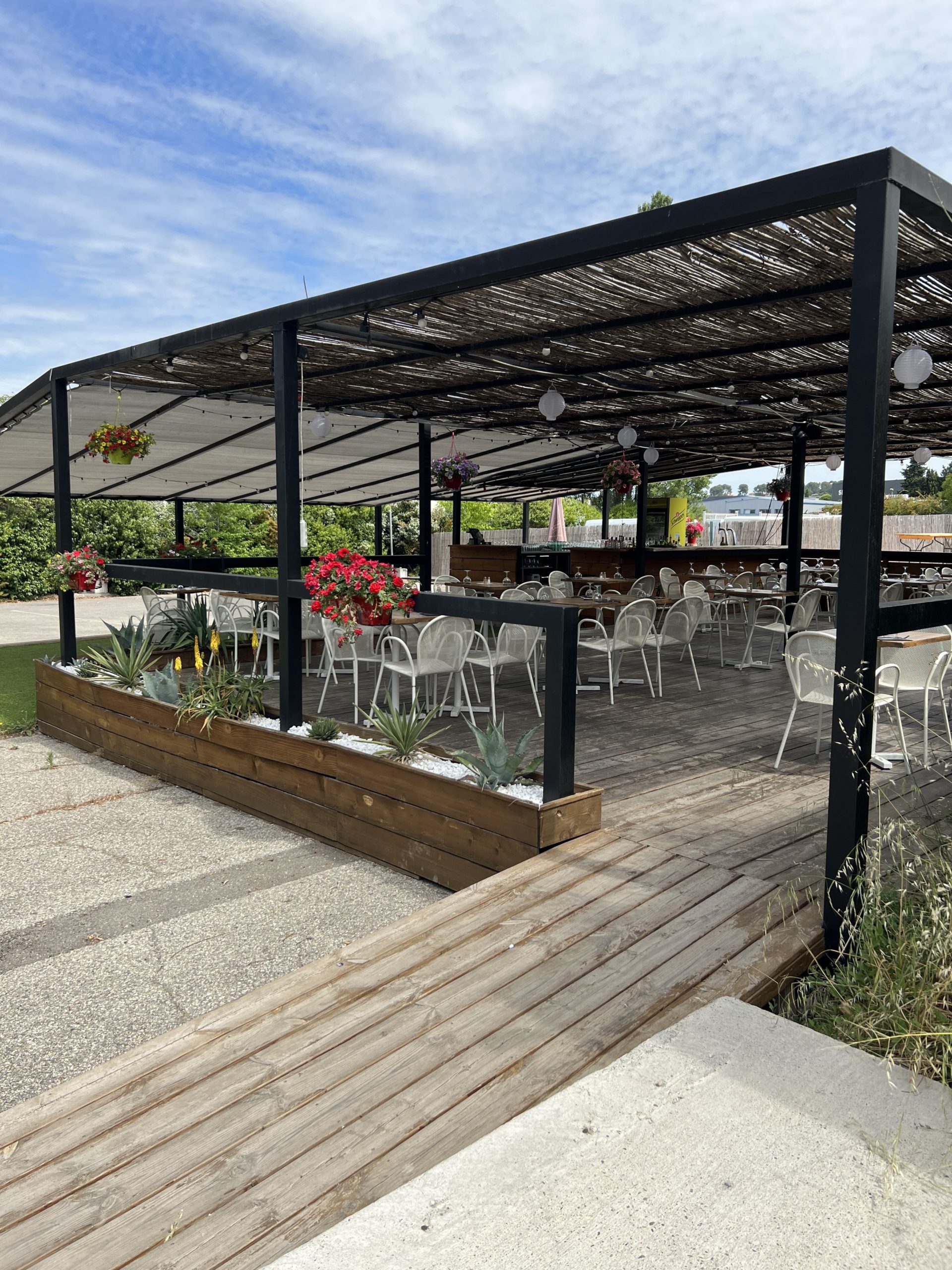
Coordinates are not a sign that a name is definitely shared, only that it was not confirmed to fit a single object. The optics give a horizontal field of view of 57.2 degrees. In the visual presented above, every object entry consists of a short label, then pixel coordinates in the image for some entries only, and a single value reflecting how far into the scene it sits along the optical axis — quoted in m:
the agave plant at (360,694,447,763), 4.44
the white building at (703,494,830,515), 66.69
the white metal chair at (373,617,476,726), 5.55
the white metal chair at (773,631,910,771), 4.58
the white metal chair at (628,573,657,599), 10.01
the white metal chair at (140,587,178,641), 8.44
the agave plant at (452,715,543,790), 3.95
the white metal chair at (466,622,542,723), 6.11
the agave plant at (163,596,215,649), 7.91
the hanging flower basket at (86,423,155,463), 7.11
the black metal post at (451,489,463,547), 14.46
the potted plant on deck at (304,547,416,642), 4.47
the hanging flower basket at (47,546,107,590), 7.36
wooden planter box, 3.77
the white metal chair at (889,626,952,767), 4.57
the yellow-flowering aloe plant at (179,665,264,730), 5.62
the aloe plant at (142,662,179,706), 6.18
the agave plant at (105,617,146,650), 6.91
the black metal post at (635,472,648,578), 13.23
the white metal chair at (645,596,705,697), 7.00
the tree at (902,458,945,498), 47.47
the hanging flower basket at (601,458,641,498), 11.55
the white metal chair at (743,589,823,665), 7.40
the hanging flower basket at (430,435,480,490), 10.51
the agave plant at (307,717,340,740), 4.85
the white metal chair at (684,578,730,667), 8.47
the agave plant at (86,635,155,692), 6.72
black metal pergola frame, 2.55
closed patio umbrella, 20.78
